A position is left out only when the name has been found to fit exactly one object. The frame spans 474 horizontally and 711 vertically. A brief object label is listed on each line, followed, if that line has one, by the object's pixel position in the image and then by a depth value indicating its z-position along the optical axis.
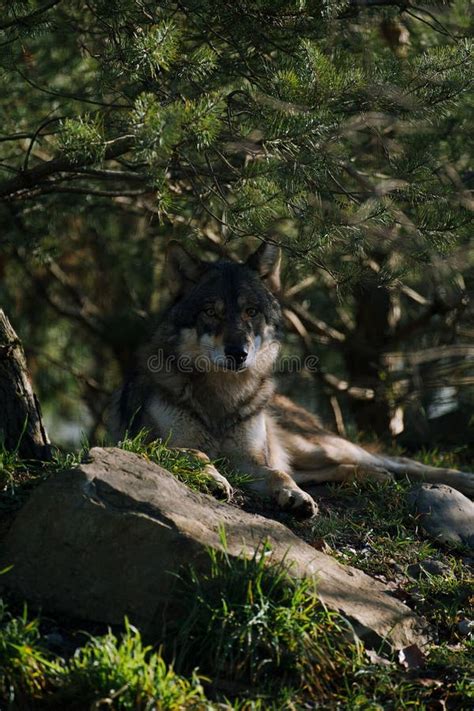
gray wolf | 13.51
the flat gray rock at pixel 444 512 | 11.87
